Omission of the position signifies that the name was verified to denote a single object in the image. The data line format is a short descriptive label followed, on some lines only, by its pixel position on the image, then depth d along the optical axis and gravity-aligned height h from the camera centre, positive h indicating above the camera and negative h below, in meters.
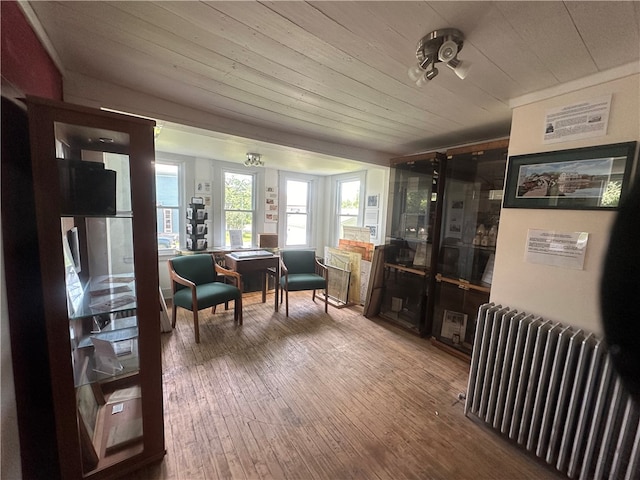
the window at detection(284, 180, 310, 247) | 4.91 -0.03
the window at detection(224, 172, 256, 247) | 4.31 +0.01
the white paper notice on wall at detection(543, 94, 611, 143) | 1.32 +0.58
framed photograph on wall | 1.27 +0.26
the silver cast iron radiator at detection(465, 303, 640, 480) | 1.18 -0.92
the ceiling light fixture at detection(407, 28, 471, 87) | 1.03 +0.70
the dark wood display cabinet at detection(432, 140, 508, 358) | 2.34 -0.21
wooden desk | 3.17 -0.71
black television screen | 1.07 +0.06
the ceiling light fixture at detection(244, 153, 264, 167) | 3.44 +0.70
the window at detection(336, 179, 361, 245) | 4.48 +0.19
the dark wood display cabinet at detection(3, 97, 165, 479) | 0.96 -0.44
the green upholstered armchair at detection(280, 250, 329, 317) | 3.24 -0.86
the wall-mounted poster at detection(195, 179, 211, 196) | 3.96 +0.33
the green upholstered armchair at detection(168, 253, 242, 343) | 2.53 -0.88
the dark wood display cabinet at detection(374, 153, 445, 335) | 2.76 -0.30
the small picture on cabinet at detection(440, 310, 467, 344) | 2.52 -1.09
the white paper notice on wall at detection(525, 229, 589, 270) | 1.38 -0.14
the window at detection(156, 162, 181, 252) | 3.75 +0.02
